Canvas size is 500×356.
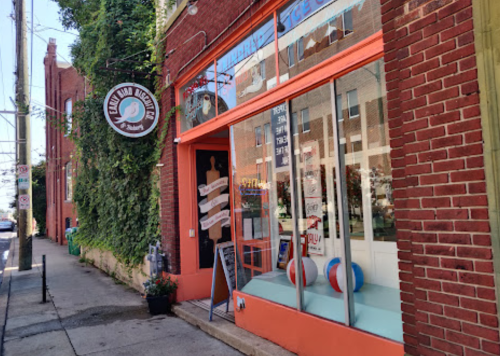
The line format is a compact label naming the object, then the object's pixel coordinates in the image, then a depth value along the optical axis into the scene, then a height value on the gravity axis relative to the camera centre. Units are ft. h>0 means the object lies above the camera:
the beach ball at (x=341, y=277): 13.28 -2.83
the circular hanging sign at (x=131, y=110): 23.00 +5.61
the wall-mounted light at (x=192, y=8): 20.40 +9.93
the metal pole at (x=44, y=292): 25.50 -5.40
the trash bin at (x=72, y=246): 51.40 -5.03
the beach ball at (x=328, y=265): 14.53 -2.62
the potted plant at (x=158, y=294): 21.79 -5.03
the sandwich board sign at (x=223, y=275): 19.19 -3.67
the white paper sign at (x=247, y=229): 19.10 -1.46
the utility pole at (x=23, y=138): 39.19 +7.30
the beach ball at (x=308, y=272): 15.42 -2.96
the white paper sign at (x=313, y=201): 15.36 -0.23
